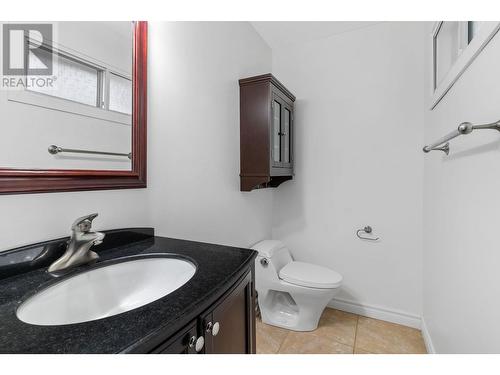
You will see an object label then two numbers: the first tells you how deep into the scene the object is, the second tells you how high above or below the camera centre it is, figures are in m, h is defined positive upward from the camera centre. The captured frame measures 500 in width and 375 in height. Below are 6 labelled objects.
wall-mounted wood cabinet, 1.71 +0.42
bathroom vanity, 0.43 -0.26
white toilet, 1.66 -0.70
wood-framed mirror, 0.73 +0.28
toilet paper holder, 1.96 -0.35
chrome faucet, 0.74 -0.18
